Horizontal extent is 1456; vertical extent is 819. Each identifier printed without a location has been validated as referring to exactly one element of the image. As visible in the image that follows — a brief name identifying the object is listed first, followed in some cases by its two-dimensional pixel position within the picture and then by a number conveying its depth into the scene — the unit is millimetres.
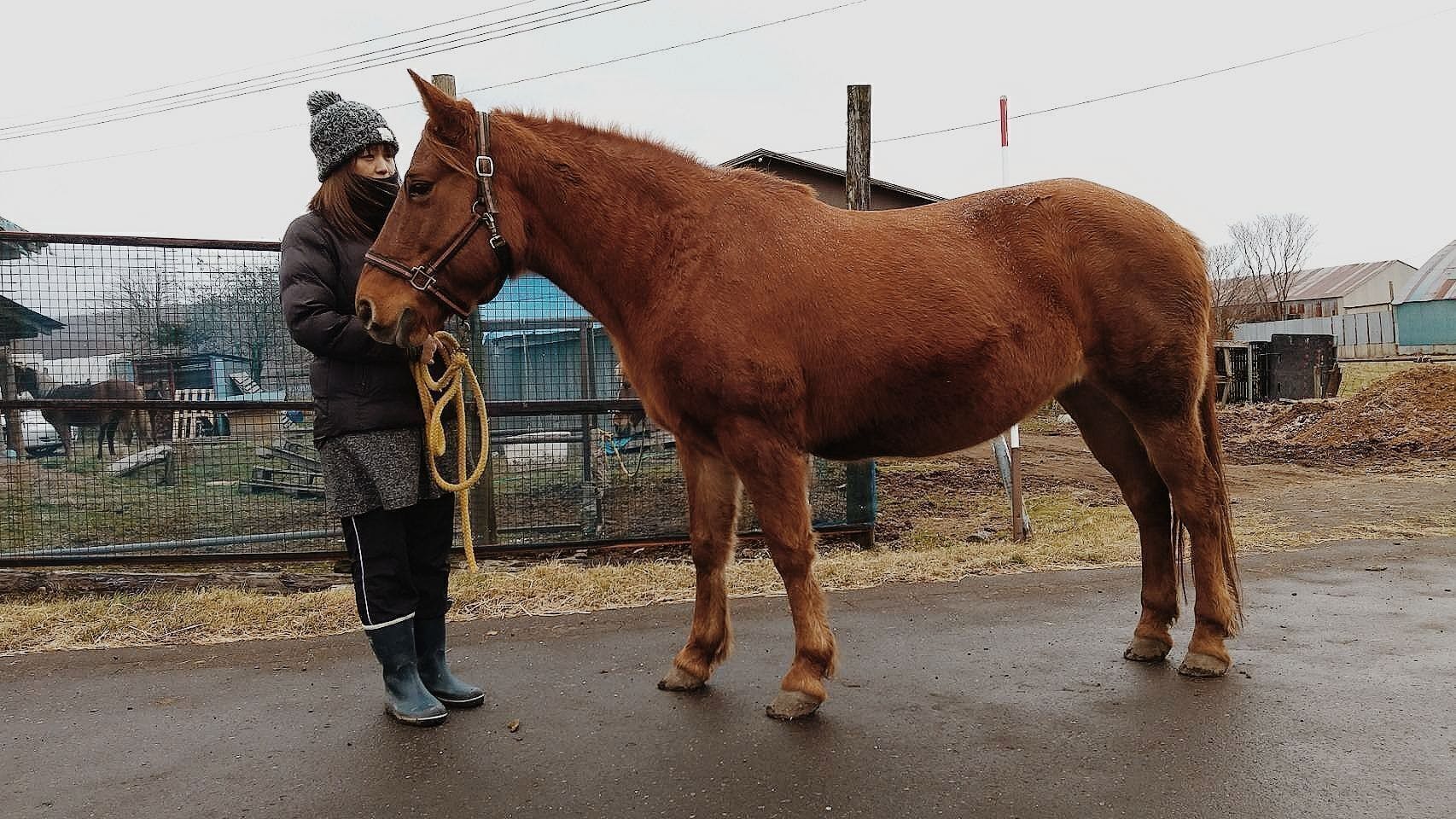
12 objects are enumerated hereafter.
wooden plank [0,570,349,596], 5359
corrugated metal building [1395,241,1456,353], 47031
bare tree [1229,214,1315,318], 60812
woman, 3184
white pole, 6306
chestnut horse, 3156
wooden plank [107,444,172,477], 5465
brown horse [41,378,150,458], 5445
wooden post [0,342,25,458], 5383
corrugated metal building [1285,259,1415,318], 65875
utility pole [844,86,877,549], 6914
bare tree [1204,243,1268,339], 44919
